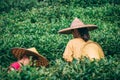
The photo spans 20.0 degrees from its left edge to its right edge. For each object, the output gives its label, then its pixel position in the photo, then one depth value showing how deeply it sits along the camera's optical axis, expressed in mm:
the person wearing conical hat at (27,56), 6707
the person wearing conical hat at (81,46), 6694
